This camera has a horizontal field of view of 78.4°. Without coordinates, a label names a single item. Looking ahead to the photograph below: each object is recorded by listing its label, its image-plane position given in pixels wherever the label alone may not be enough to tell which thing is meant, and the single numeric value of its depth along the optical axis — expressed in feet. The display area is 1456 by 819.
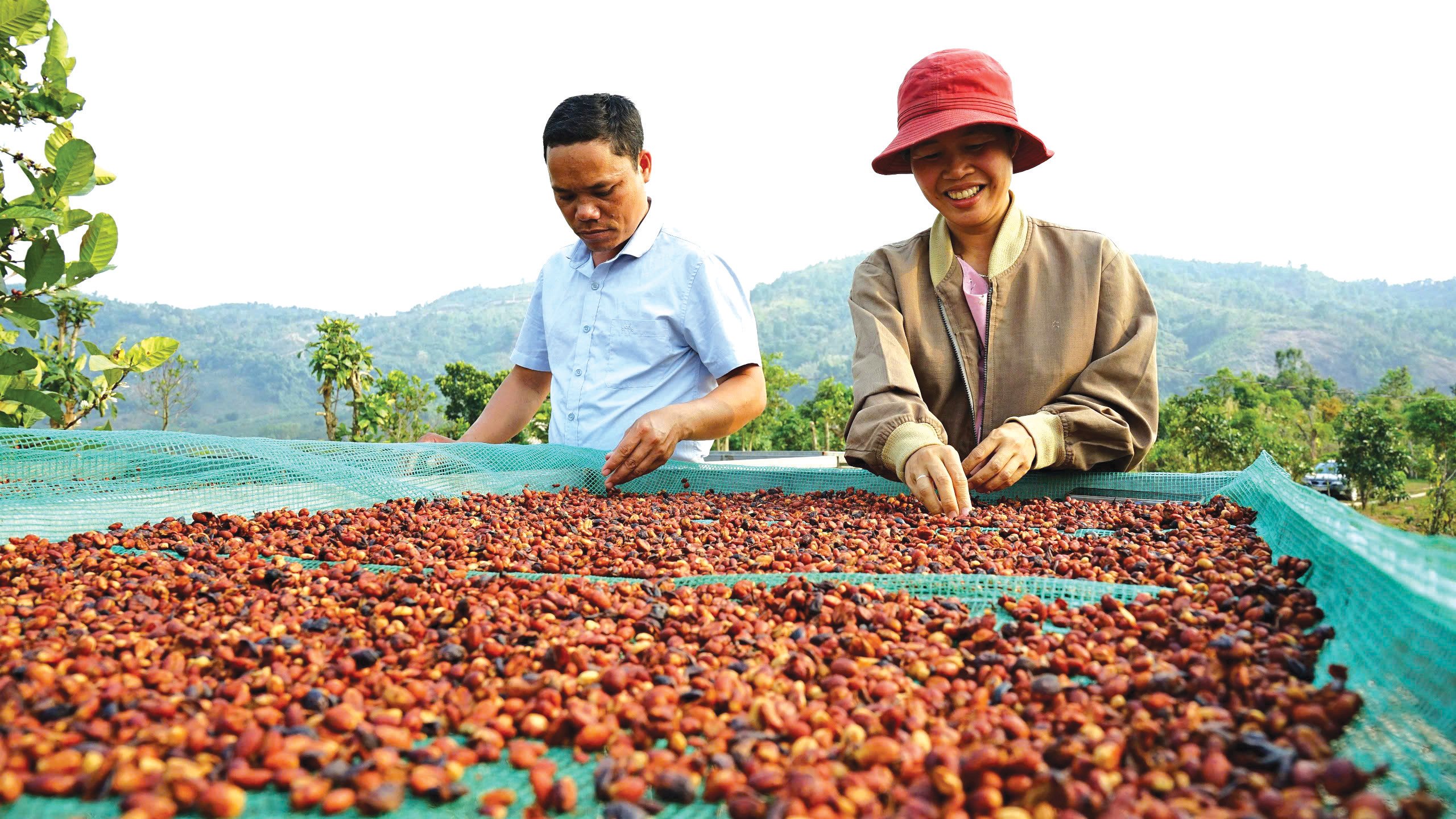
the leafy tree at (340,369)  31.40
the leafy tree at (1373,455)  94.89
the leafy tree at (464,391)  67.51
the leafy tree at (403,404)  39.91
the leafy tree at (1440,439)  87.45
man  10.01
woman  8.43
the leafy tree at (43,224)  8.08
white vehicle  104.47
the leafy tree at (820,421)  85.40
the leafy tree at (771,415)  86.48
